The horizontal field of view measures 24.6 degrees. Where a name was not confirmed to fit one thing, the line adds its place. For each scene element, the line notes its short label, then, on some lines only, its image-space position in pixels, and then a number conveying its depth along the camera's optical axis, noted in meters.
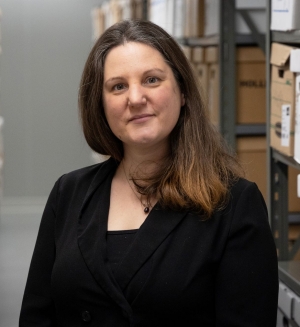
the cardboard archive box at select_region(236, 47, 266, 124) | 4.12
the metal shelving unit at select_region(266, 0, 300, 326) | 2.87
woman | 1.58
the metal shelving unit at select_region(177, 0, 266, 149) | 4.10
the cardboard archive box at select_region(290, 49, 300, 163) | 2.50
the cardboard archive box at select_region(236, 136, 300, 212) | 4.05
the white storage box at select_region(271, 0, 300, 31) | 2.50
